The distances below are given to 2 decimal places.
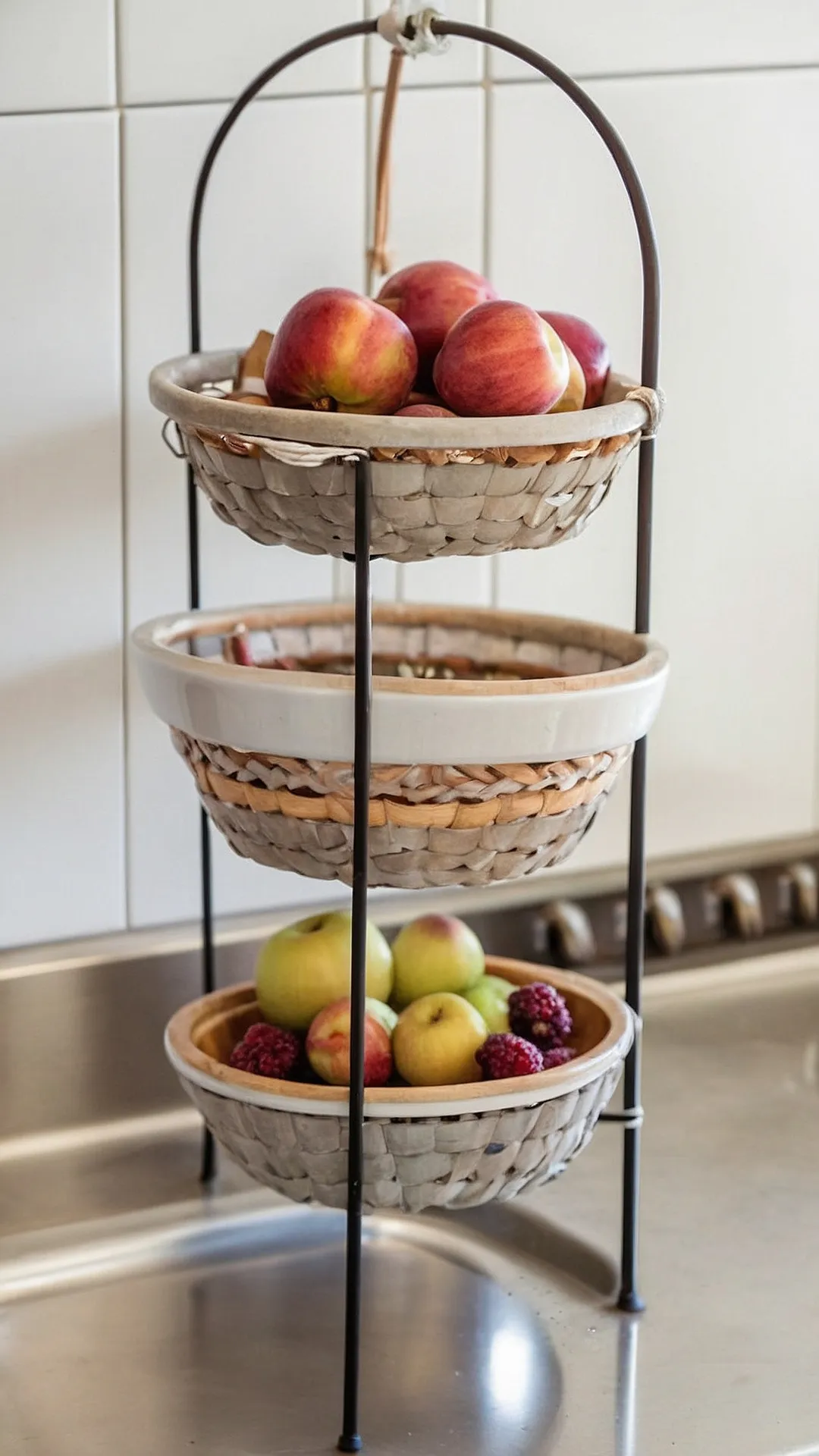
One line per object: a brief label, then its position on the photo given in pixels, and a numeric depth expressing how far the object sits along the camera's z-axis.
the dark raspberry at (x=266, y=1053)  1.93
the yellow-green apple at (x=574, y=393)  1.89
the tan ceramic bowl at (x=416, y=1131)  1.86
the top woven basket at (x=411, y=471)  1.78
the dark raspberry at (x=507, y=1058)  1.89
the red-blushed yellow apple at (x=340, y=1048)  1.93
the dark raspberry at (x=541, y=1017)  1.98
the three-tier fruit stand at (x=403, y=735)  1.80
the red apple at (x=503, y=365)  1.82
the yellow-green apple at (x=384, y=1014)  1.97
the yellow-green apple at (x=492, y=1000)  1.99
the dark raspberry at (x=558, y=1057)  1.92
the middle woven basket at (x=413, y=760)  1.84
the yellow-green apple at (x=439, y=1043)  1.93
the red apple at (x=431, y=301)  1.92
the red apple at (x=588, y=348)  1.91
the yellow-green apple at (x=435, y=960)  2.01
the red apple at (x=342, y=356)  1.82
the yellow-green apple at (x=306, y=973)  1.99
